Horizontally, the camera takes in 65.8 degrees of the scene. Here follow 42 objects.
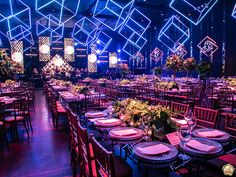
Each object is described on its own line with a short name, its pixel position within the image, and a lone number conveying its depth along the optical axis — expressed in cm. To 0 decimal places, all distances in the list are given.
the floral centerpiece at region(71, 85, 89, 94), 424
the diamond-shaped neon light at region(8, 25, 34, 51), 1399
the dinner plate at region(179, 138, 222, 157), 133
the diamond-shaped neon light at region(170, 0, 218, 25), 938
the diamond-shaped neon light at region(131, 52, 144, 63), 1401
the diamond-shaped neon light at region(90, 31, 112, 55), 1553
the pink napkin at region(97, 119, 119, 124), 205
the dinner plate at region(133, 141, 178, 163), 126
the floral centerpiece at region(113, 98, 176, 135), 169
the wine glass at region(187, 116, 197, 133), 156
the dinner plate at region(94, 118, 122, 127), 200
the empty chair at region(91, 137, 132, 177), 103
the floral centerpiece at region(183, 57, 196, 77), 539
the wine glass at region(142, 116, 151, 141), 166
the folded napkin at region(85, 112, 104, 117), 246
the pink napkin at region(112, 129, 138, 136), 167
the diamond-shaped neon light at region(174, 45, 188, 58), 1042
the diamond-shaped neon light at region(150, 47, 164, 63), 1227
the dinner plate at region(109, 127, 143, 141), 161
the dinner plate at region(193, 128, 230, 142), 158
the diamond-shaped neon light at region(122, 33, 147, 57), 1393
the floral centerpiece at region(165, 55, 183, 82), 533
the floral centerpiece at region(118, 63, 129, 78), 947
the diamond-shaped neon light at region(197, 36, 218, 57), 894
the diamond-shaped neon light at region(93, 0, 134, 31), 1020
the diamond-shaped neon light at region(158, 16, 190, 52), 1049
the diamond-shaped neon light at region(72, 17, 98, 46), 1504
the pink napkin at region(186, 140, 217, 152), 136
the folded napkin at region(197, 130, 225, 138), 163
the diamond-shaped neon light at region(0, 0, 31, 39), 997
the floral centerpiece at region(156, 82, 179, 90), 485
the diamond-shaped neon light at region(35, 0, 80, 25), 1009
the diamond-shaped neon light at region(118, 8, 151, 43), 1213
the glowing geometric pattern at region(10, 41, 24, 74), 1269
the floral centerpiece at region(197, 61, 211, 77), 581
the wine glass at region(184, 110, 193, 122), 160
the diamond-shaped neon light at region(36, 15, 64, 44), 1429
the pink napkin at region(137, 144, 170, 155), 133
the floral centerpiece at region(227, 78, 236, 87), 466
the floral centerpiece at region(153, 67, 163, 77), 633
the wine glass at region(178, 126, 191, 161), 147
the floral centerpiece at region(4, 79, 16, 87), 656
